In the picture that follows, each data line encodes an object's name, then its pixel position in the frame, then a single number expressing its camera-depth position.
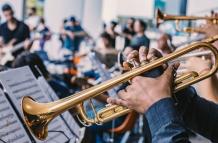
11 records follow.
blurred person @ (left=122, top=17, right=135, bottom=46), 7.76
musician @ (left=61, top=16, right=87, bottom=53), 8.54
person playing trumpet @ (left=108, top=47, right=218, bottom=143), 1.43
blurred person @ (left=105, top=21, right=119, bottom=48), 5.96
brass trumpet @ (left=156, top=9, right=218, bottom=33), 3.65
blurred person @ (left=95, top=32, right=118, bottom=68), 4.89
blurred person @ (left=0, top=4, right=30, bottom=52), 6.82
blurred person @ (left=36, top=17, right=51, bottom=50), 8.10
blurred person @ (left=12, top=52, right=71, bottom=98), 3.86
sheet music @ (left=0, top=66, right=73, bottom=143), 2.09
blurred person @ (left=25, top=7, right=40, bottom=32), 9.25
